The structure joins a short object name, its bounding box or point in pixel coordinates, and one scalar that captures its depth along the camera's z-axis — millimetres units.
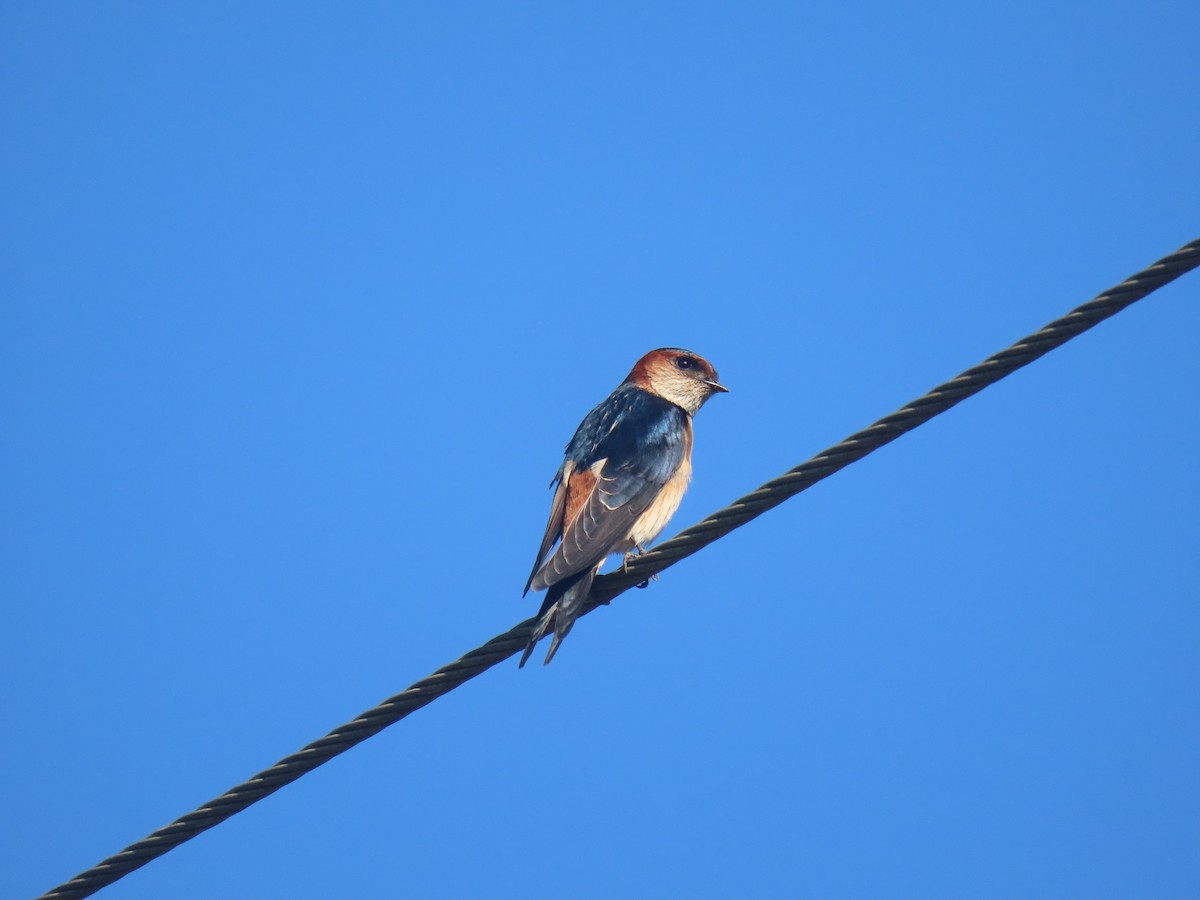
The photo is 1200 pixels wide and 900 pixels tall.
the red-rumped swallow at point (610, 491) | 10664
